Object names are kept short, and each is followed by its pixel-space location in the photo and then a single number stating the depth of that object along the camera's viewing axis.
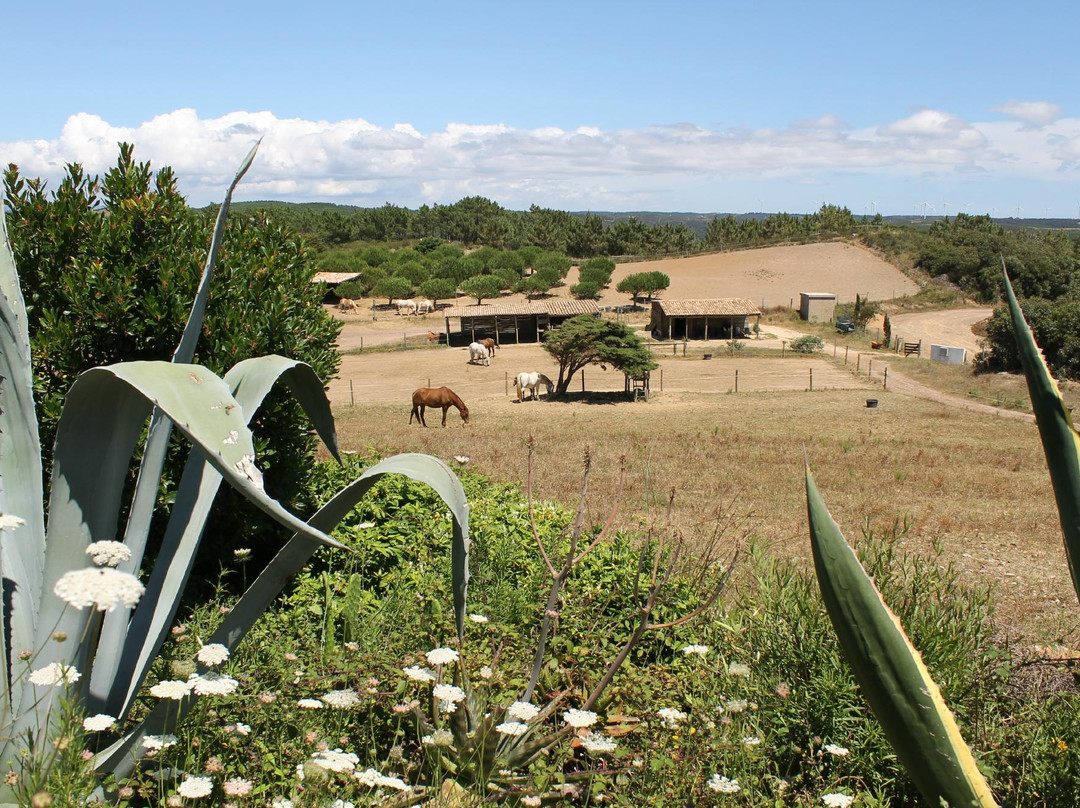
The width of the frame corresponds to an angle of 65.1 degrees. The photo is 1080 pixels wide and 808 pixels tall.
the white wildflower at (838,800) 2.51
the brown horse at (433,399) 22.58
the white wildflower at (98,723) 2.12
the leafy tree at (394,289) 63.53
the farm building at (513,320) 48.47
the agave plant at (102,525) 2.49
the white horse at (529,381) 31.11
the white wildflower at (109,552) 2.05
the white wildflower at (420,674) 2.74
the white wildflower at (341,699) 2.57
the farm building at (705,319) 48.94
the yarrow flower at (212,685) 2.18
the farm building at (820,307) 56.50
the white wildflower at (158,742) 2.19
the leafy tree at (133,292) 4.96
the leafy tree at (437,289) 62.81
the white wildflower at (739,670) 3.03
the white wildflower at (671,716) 2.79
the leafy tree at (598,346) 30.61
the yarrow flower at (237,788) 2.17
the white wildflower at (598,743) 2.53
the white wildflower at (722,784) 2.45
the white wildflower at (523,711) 2.67
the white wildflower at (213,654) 2.34
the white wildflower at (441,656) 2.69
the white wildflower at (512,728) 2.55
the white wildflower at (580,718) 2.50
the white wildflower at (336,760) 2.20
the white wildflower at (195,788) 2.01
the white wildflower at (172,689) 2.21
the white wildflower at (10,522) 2.12
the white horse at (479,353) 41.22
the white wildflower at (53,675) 1.92
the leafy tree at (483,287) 64.25
